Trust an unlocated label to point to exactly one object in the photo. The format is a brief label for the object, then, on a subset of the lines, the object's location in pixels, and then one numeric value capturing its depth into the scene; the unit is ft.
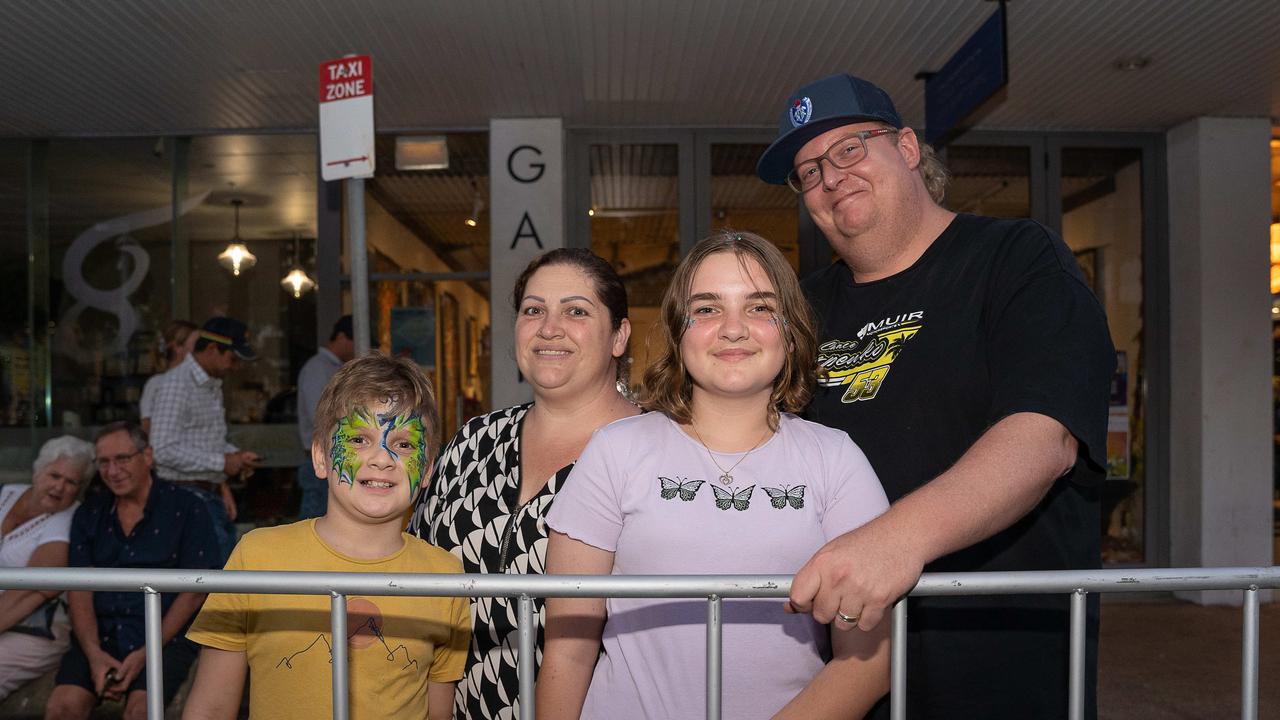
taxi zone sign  9.67
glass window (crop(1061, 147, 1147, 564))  24.80
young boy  6.09
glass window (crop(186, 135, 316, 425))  24.64
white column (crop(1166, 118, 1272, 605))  23.06
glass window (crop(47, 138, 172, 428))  24.61
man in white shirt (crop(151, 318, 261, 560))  18.25
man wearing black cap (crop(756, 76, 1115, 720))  4.48
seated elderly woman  12.88
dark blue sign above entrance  14.60
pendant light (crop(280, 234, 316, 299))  24.72
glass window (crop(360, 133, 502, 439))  24.31
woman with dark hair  7.09
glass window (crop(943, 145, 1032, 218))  24.85
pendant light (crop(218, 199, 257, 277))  25.18
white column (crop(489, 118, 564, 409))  23.29
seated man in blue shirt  12.51
